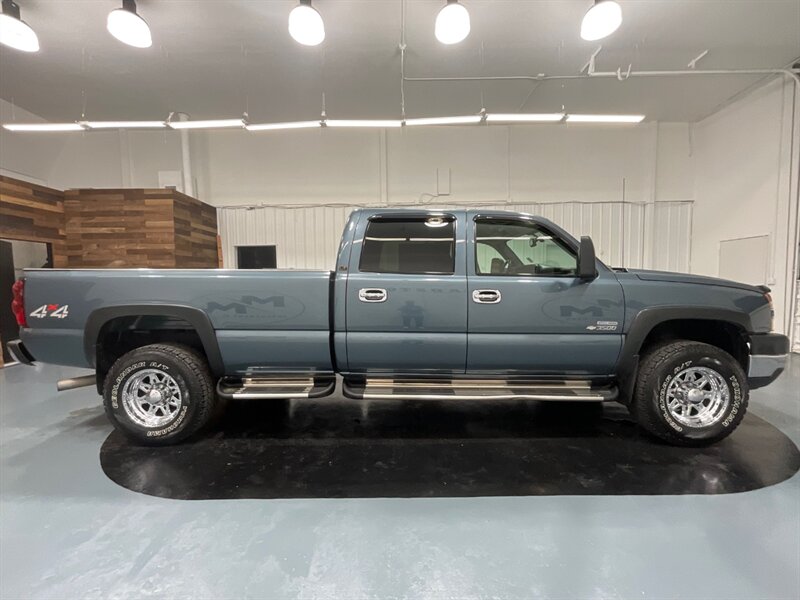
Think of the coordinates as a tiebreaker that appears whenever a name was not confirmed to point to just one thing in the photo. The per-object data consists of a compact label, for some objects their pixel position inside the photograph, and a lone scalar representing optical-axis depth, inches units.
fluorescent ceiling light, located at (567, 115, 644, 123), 195.8
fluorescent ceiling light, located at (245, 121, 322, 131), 204.7
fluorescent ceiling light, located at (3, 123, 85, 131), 204.6
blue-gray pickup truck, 105.0
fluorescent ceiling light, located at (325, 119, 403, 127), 200.5
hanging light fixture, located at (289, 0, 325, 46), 147.1
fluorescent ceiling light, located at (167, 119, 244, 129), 196.5
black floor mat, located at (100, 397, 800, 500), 89.7
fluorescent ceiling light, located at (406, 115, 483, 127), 197.4
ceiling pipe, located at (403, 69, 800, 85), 212.1
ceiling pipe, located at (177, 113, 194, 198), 299.4
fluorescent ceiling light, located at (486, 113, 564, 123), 190.1
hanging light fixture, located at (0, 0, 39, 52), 152.1
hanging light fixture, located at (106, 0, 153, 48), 151.3
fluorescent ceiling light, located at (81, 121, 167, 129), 202.5
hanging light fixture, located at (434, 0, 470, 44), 147.1
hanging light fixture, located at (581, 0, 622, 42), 145.6
